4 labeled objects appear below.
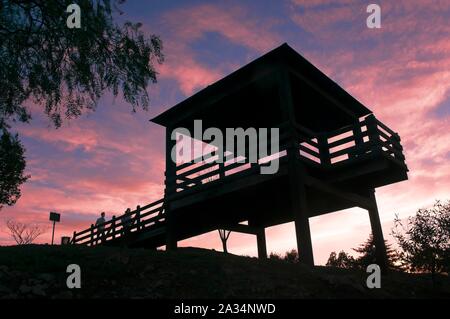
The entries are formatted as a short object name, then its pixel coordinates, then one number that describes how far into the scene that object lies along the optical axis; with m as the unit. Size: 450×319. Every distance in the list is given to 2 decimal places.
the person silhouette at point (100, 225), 22.24
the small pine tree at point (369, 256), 50.38
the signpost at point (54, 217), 20.05
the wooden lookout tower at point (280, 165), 13.47
